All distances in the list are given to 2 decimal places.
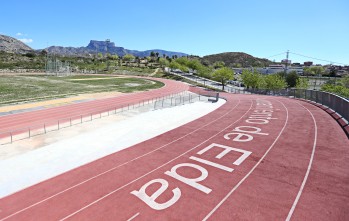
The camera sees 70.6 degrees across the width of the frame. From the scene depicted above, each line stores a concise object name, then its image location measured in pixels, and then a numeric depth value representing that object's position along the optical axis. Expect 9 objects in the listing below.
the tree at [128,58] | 173.88
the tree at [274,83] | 66.75
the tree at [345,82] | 74.84
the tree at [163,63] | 132.88
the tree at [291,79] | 87.69
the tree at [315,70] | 169.40
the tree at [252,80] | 67.69
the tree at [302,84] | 66.61
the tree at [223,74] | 66.00
